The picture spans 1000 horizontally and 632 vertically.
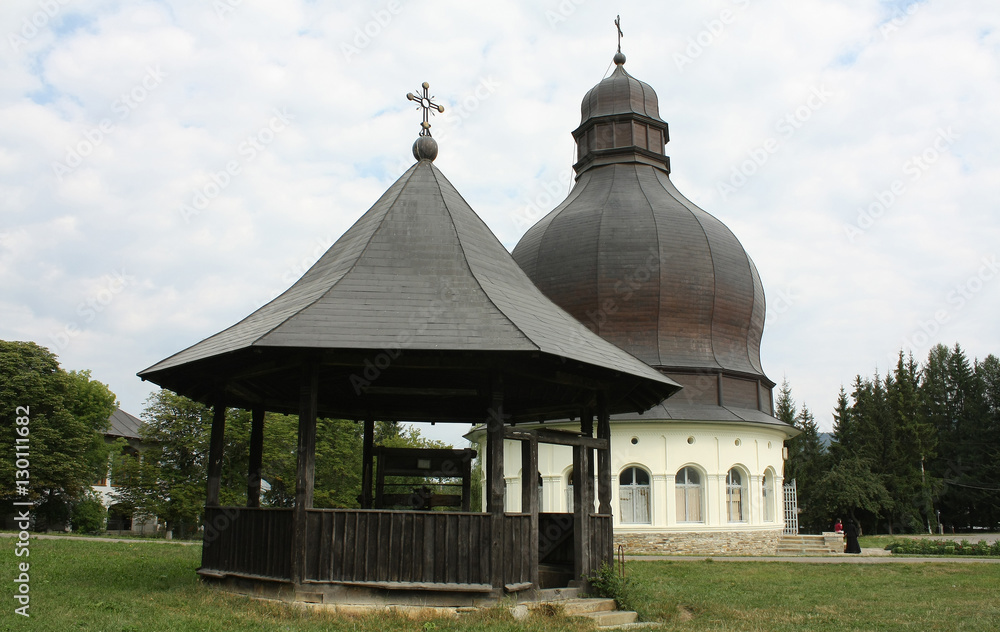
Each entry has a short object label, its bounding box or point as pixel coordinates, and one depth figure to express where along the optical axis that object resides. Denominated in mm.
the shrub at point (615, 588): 10281
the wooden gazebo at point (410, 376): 9375
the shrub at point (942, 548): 25438
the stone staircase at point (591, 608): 9633
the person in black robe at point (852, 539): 26609
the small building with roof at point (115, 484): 37656
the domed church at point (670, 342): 27328
